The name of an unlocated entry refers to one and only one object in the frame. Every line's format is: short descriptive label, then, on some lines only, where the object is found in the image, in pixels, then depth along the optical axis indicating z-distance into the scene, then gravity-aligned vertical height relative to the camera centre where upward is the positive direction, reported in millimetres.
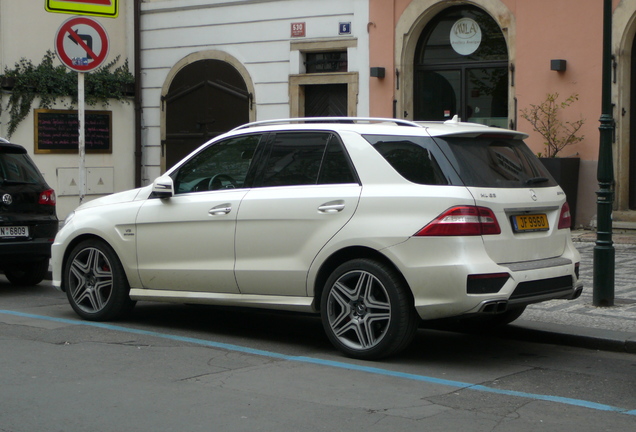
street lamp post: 8664 +2
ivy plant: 18297 +2154
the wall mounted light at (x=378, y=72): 16922 +2185
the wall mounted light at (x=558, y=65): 14859 +2045
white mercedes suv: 6434 -222
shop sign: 16359 +2743
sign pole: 11387 +785
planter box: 14375 +377
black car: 10203 -165
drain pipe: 20094 +2429
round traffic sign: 11305 +1787
